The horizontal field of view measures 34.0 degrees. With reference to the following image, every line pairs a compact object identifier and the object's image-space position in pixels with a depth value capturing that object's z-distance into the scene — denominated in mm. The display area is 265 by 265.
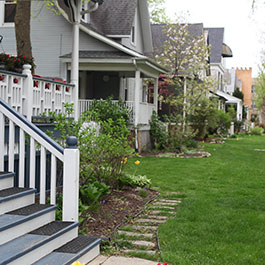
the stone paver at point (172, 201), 7728
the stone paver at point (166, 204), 7412
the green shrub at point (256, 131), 35594
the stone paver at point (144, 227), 5949
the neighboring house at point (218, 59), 38281
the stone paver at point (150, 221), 6273
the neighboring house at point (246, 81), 67750
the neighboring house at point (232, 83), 54391
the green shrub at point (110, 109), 14961
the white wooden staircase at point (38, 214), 4195
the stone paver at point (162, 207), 7146
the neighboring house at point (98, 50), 16125
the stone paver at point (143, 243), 5242
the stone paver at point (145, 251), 4977
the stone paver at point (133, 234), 5637
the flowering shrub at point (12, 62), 7574
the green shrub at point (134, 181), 8055
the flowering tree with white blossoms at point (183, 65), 21766
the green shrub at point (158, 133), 17191
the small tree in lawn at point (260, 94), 30131
